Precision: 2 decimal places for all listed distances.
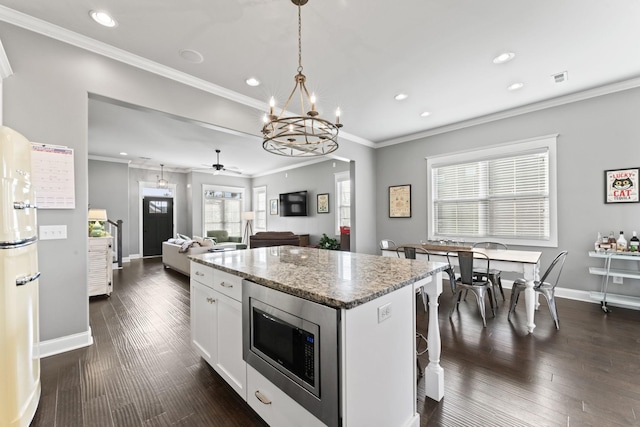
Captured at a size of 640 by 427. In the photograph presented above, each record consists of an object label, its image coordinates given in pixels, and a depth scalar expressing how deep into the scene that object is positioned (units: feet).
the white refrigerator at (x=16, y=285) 4.54
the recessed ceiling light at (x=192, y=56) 9.02
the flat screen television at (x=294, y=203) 26.32
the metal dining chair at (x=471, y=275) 9.93
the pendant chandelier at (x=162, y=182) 27.45
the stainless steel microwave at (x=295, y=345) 3.71
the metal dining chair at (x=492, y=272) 12.02
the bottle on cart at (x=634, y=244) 10.73
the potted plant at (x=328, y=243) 23.00
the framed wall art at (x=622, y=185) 11.16
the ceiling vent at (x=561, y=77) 10.71
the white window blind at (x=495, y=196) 13.53
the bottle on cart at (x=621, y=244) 10.99
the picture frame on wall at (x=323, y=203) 24.53
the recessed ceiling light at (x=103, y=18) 7.34
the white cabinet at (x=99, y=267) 13.74
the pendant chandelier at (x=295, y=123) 6.22
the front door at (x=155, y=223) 27.99
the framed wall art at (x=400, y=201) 18.40
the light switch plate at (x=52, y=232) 7.86
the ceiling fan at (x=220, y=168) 22.83
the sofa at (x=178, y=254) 17.98
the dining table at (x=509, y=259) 9.36
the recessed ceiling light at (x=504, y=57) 9.38
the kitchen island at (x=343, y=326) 3.74
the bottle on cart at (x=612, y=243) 11.18
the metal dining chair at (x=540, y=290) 9.69
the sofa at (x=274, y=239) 17.74
